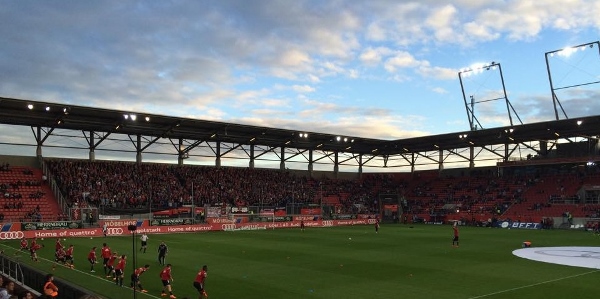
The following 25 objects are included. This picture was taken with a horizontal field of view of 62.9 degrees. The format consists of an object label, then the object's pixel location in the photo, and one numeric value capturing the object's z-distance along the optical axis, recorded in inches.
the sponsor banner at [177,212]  1950.5
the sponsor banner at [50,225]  1611.7
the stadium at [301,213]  835.4
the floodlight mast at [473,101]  2497.5
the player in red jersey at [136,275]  686.5
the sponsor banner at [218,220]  2053.6
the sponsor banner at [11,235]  1558.6
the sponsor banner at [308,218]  2370.8
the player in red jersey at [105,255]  899.4
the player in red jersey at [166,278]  734.2
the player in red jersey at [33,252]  1064.2
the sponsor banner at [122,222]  1776.6
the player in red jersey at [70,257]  987.9
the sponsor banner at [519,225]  2209.0
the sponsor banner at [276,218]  2228.1
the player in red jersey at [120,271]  799.7
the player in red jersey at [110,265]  872.9
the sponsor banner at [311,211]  2477.9
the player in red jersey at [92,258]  947.5
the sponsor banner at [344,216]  2560.5
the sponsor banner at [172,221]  1886.1
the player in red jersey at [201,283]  687.1
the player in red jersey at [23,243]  1172.5
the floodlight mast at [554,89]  2257.4
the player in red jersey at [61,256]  1019.9
